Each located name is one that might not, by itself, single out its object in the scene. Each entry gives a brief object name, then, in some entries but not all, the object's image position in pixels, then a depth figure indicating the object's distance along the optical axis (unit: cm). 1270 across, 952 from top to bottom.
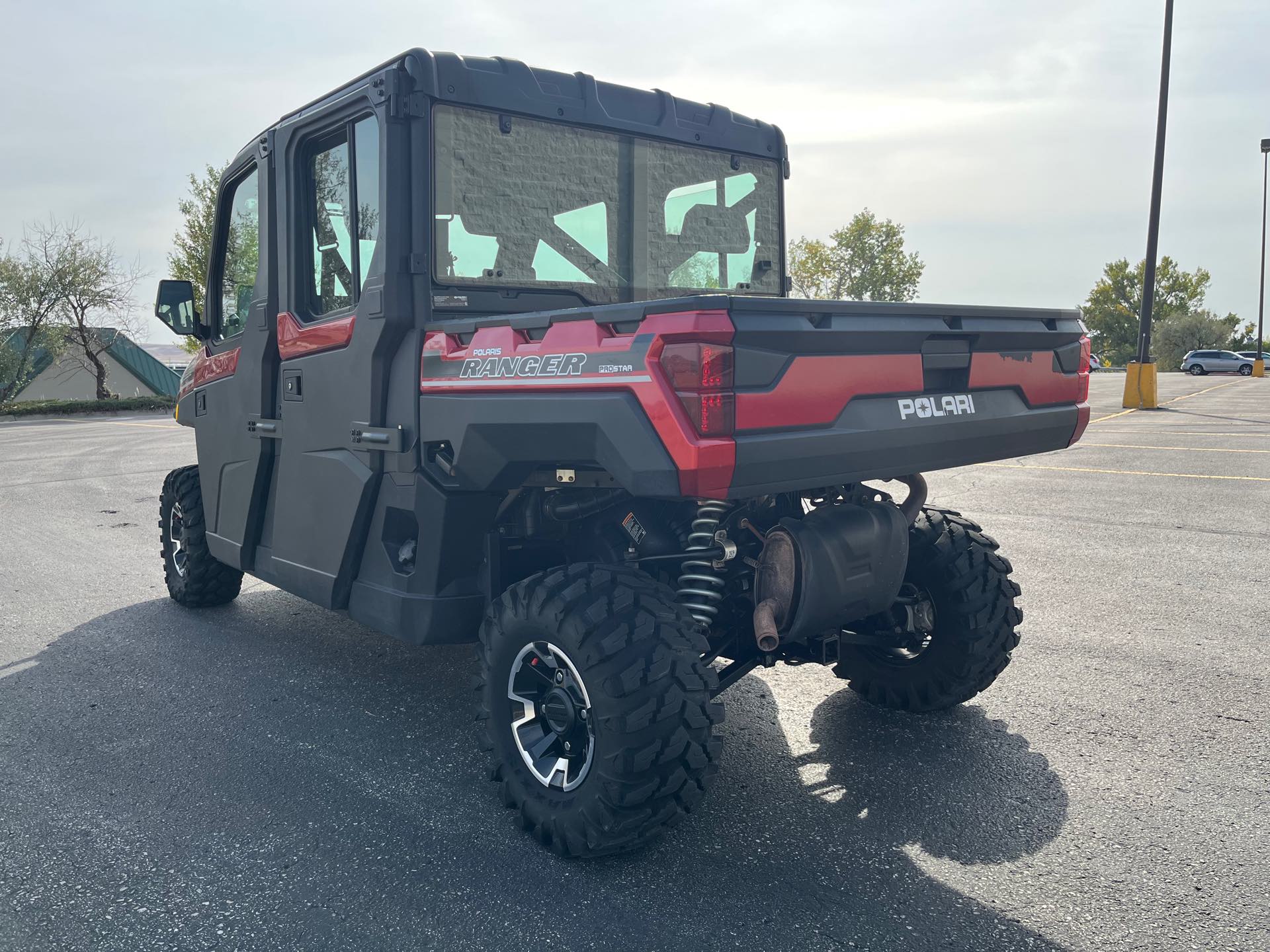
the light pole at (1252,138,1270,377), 4734
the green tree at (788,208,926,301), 6975
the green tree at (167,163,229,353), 3928
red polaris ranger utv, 286
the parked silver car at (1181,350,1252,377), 4869
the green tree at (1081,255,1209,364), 7906
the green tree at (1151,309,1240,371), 6712
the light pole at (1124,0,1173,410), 2255
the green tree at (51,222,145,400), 3497
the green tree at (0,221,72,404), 3422
